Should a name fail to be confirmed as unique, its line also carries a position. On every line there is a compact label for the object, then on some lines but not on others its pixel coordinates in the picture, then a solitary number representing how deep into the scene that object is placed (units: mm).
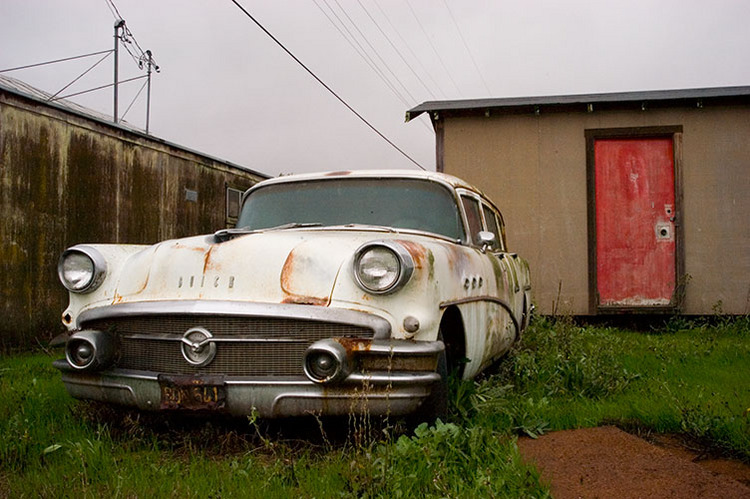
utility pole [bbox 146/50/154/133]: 21625
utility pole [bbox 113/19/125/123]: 18788
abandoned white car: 2711
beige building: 7848
